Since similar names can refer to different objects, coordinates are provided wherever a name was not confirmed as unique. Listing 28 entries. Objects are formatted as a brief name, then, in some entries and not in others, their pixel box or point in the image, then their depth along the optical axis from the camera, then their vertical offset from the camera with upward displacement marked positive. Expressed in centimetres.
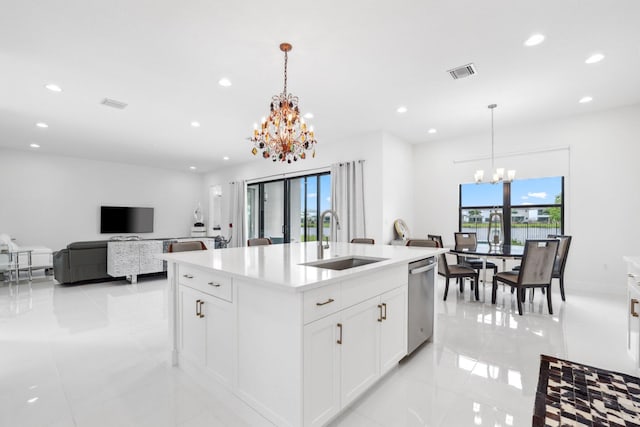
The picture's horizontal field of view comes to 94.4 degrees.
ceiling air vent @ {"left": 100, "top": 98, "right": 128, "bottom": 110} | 417 +157
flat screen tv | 820 -20
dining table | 381 -55
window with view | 524 +10
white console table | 544 -85
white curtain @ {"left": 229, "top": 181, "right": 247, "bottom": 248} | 880 +1
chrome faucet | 243 -24
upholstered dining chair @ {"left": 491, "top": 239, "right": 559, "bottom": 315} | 358 -69
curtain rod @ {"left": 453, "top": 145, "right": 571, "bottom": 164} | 507 +107
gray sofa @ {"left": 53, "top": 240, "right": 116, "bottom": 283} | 535 -93
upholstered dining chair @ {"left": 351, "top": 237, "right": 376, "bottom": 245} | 402 -39
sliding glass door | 713 +15
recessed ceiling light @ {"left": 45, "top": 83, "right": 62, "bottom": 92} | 370 +159
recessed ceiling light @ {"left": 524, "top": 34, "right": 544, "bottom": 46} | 278 +165
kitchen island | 152 -70
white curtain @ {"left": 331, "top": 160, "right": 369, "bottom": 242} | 590 +28
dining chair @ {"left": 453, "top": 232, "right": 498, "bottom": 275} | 495 -51
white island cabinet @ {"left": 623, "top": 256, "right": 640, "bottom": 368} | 223 -74
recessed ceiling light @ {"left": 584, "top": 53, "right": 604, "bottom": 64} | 312 +165
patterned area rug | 176 -123
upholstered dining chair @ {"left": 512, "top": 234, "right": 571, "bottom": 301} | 400 -66
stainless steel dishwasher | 250 -80
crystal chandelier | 304 +85
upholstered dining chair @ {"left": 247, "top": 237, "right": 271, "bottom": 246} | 414 -42
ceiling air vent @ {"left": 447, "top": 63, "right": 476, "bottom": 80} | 333 +163
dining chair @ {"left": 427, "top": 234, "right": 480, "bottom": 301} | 415 -85
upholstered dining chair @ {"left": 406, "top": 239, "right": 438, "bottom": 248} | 351 -37
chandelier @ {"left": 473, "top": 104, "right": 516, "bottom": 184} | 454 +59
